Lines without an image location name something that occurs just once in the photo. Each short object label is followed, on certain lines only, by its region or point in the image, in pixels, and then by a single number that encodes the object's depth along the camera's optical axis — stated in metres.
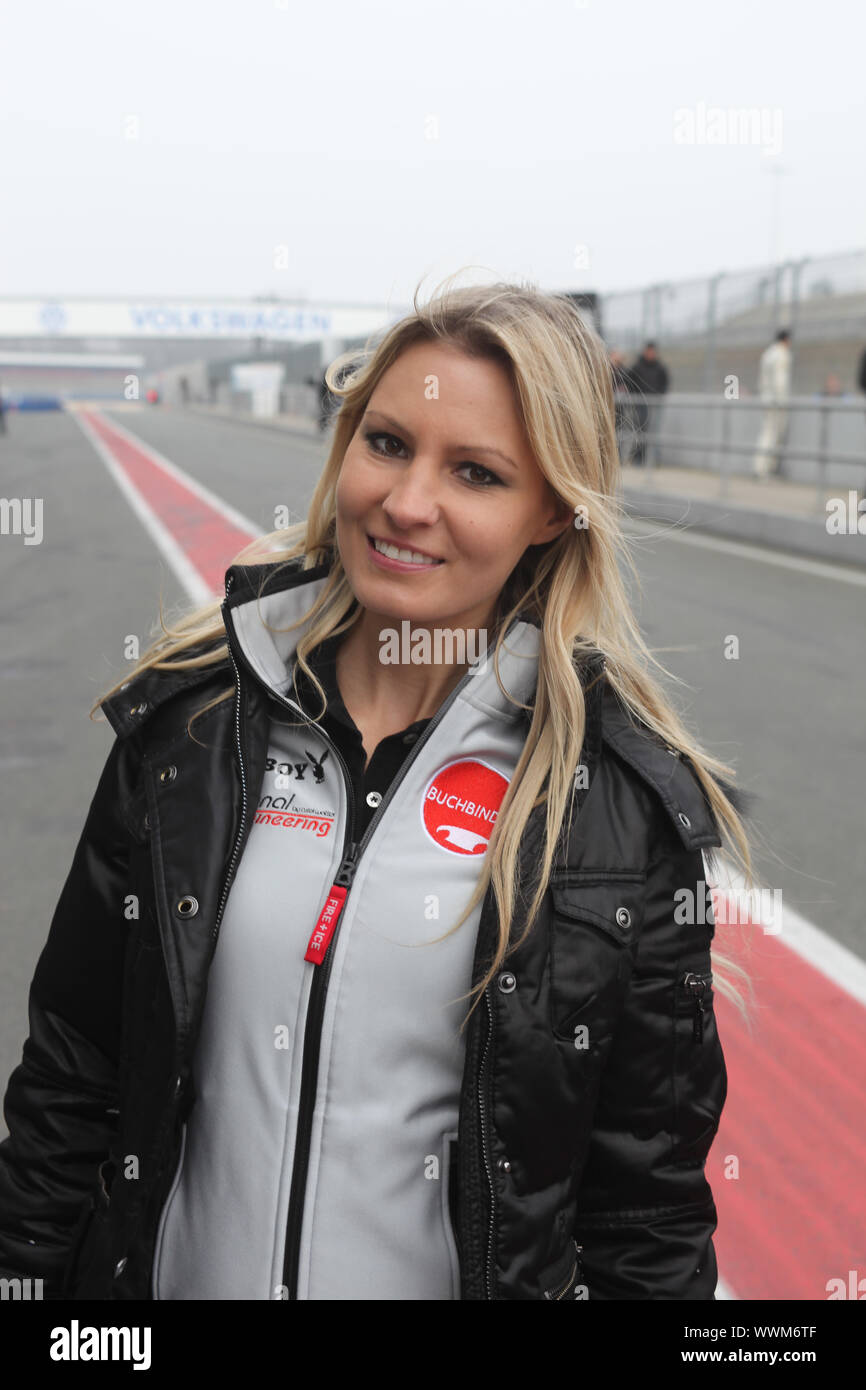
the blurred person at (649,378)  18.78
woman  1.58
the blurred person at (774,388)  17.48
